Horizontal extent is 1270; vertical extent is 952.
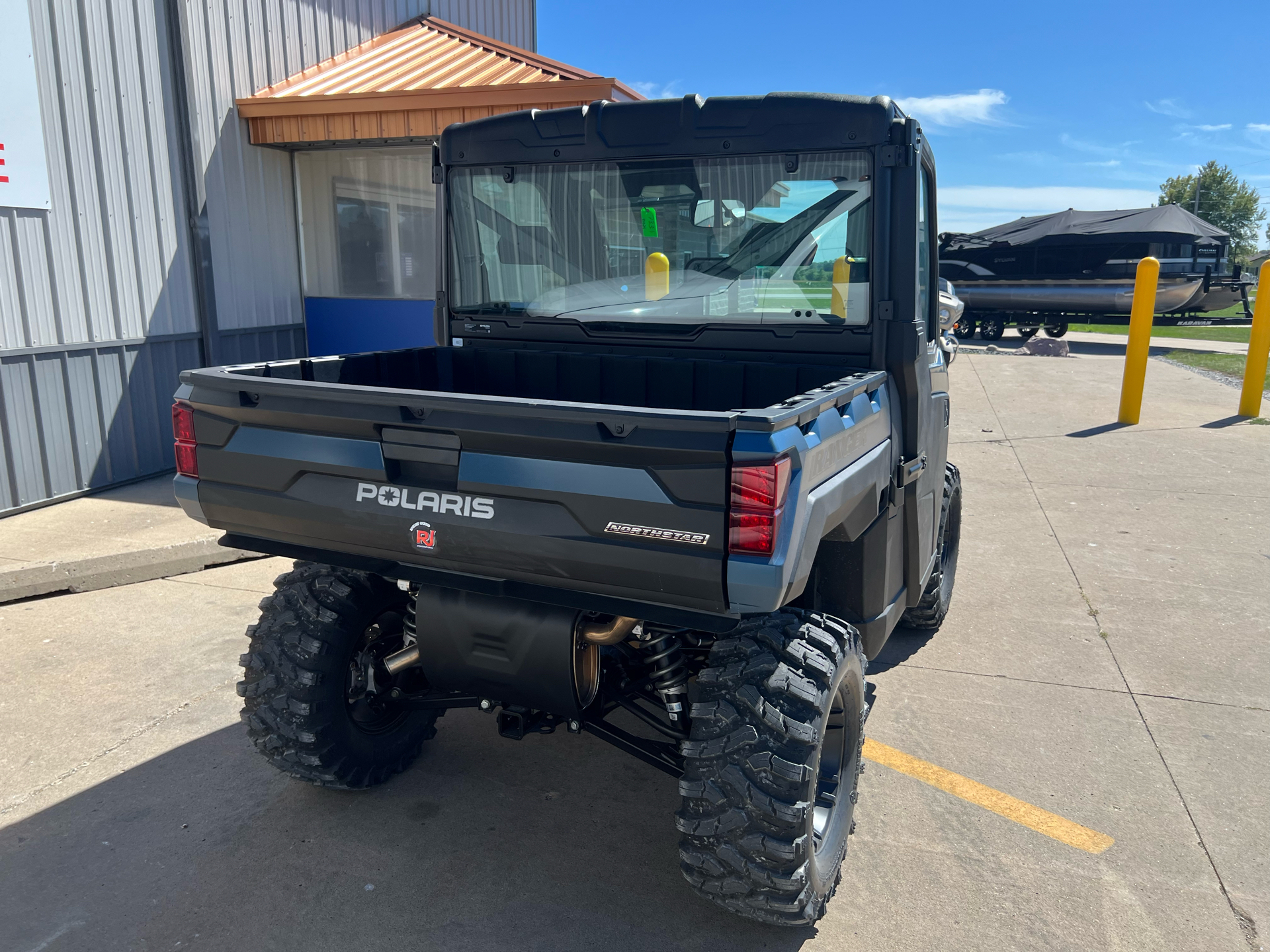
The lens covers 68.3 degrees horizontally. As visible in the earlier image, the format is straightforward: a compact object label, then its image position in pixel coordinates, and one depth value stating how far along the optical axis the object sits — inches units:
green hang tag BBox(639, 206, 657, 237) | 140.3
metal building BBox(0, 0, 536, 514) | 257.3
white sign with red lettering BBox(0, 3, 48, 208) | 244.4
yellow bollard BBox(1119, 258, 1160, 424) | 447.2
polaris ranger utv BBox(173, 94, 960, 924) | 92.8
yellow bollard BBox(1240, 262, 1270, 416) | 454.9
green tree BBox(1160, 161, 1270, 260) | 2640.3
